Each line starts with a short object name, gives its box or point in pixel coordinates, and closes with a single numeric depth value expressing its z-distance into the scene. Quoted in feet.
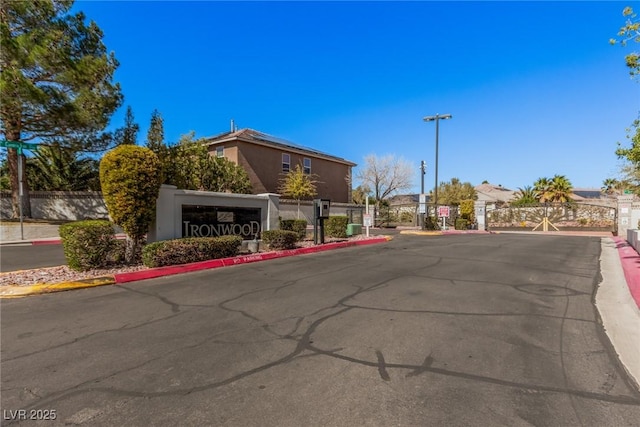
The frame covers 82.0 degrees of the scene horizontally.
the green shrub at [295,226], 50.75
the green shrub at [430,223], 92.02
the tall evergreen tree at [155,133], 71.67
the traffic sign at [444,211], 93.05
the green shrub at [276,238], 43.21
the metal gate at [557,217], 104.01
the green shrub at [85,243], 28.17
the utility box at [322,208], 51.03
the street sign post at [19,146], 50.62
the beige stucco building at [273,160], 94.02
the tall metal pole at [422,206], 90.28
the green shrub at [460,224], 99.81
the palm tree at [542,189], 156.87
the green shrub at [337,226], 61.26
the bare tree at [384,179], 153.99
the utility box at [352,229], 66.28
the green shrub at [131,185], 29.35
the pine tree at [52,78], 53.72
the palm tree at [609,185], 120.06
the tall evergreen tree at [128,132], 72.18
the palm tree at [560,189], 153.48
